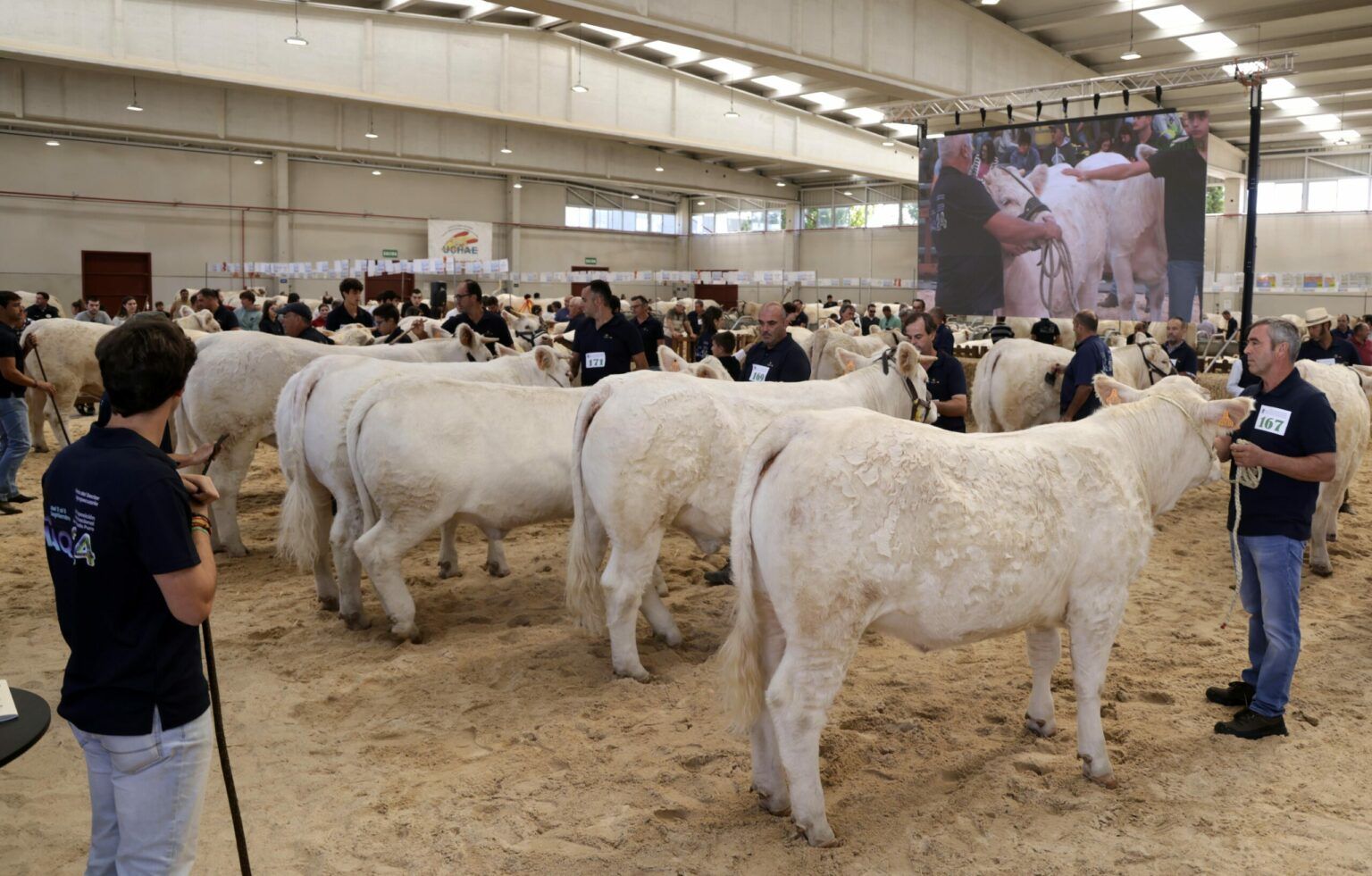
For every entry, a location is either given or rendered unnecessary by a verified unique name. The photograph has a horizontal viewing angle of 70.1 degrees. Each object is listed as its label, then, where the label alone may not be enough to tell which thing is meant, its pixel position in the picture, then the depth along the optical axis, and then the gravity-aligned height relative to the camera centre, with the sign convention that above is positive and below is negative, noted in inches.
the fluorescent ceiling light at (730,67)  861.8 +240.4
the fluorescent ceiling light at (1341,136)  1042.7 +226.9
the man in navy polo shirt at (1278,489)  168.6 -25.2
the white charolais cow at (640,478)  195.2 -28.5
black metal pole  458.6 +58.8
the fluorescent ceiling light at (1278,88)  854.1 +228.3
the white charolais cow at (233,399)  286.8 -20.7
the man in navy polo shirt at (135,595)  88.1 -24.6
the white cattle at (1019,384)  380.2 -16.7
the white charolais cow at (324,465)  228.5 -32.2
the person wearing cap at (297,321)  350.3 +3.4
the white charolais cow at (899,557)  133.0 -30.9
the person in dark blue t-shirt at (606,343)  310.3 -2.6
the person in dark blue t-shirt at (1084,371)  322.3 -9.5
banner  1255.5 +118.7
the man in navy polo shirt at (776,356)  281.3 -5.3
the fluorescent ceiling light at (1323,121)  1001.0 +232.9
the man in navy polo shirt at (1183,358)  400.2 -5.8
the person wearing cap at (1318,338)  362.3 +2.9
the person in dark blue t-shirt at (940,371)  273.7 -8.7
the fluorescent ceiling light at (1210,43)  708.7 +221.2
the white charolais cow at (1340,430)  279.4 -23.7
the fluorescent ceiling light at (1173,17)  654.5 +221.4
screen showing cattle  523.8 +70.3
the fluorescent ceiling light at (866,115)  1024.2 +237.4
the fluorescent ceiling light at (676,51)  832.1 +245.6
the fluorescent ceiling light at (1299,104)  925.2 +231.1
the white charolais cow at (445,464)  210.1 -28.9
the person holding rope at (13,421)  338.3 -34.3
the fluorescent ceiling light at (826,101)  961.5 +236.6
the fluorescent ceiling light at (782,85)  910.4 +238.1
